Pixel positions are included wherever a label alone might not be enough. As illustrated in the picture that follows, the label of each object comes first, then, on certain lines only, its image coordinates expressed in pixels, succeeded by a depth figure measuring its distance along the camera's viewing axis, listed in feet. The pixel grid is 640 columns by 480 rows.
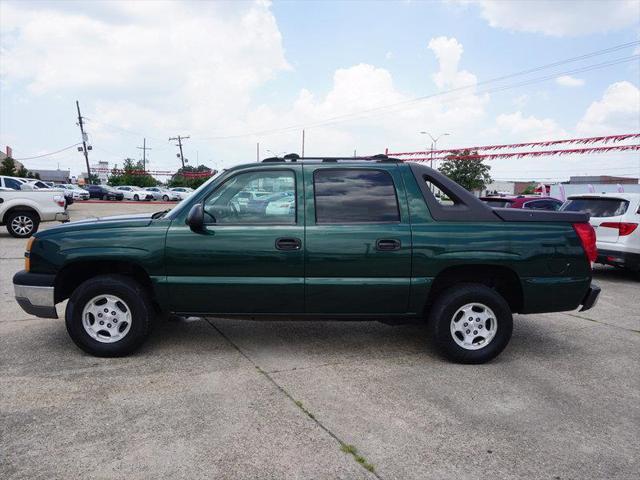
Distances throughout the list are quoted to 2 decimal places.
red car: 43.11
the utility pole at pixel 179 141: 262.47
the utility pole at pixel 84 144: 188.96
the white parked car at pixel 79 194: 131.85
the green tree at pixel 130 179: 238.07
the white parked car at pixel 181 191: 159.65
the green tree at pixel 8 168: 177.68
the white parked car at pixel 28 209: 40.93
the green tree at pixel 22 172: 198.23
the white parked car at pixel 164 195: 155.94
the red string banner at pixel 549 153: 57.31
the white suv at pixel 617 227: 27.07
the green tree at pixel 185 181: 212.19
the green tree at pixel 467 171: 194.90
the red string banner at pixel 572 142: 56.85
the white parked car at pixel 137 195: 154.51
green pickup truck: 13.43
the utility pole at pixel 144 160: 303.76
